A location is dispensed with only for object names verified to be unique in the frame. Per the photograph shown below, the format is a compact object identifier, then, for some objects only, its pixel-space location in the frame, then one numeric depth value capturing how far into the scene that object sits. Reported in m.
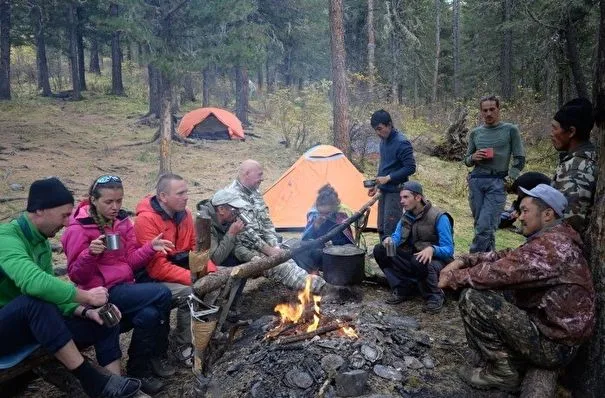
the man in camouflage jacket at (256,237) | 4.40
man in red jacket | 3.65
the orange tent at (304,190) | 7.25
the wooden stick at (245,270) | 3.14
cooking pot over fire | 4.26
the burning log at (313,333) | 3.36
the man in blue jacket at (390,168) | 4.94
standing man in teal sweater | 4.74
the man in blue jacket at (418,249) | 4.32
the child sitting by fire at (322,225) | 5.18
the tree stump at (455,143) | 12.04
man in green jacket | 2.62
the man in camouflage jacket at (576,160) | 3.07
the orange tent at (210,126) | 13.98
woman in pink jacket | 3.14
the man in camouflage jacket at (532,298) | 2.64
